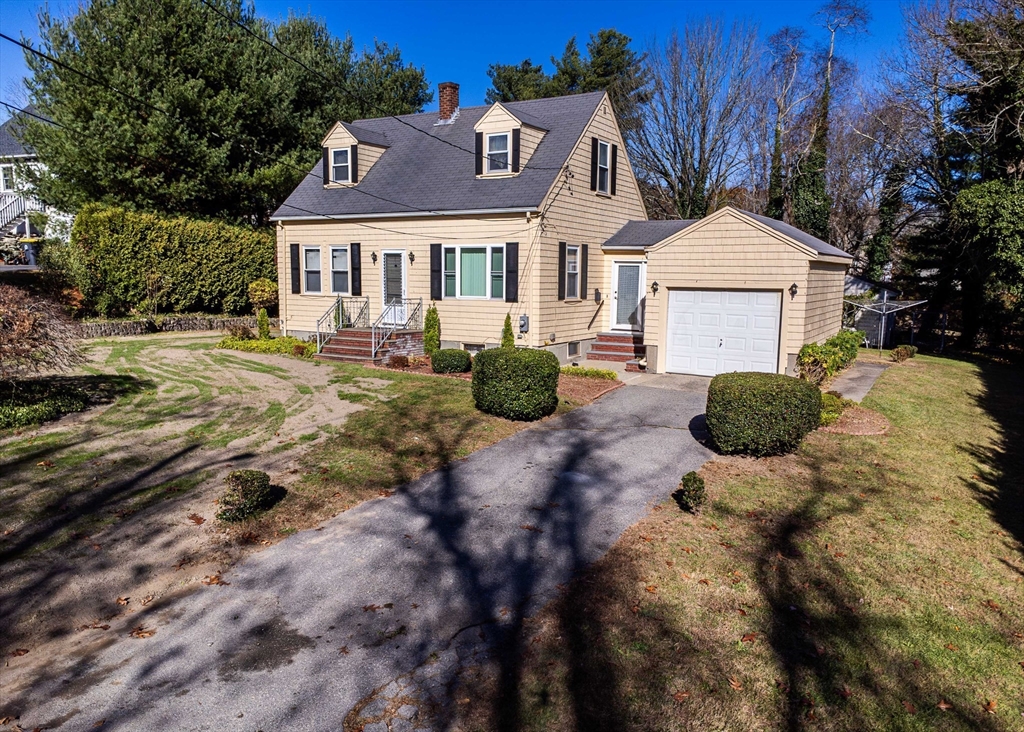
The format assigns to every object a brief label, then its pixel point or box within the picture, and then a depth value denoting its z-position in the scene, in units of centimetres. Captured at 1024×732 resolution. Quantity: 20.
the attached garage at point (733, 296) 1512
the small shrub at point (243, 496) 742
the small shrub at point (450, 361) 1650
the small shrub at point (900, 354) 2082
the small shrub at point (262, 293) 2558
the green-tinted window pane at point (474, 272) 1859
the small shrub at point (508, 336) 1753
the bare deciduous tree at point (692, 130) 3222
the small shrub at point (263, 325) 2112
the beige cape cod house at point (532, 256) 1574
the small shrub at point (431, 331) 1878
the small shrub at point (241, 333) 2123
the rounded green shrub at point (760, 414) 981
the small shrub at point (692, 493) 795
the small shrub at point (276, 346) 1922
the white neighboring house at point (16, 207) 2827
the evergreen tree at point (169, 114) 2436
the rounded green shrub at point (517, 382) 1191
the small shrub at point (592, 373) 1599
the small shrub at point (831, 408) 1202
